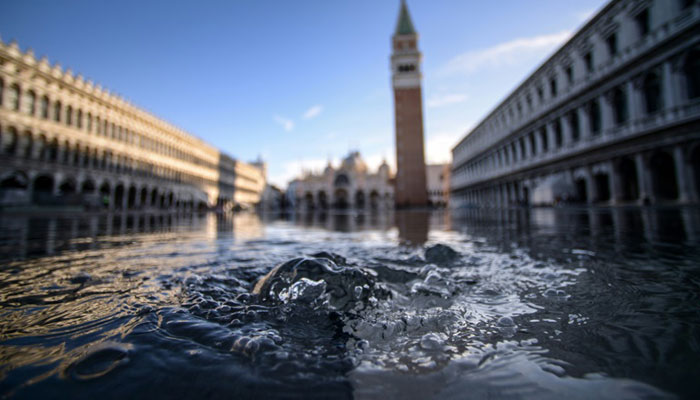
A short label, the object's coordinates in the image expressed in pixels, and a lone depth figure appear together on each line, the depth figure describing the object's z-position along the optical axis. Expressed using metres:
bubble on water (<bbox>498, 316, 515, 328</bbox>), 1.25
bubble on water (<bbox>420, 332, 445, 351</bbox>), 1.05
